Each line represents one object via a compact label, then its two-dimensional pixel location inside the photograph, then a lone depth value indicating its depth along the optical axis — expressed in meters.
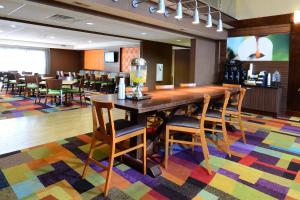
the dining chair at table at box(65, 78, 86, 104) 6.73
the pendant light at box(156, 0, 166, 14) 3.09
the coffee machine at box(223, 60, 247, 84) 6.35
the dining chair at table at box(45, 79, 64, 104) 6.33
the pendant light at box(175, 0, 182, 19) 3.32
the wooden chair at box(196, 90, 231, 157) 3.11
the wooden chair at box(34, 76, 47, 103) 7.09
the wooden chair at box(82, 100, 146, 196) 2.15
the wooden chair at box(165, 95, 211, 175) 2.64
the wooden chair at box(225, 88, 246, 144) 3.56
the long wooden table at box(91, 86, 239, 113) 2.29
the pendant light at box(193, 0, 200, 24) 3.57
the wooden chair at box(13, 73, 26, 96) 8.12
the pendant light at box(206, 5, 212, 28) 3.85
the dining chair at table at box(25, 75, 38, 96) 7.65
